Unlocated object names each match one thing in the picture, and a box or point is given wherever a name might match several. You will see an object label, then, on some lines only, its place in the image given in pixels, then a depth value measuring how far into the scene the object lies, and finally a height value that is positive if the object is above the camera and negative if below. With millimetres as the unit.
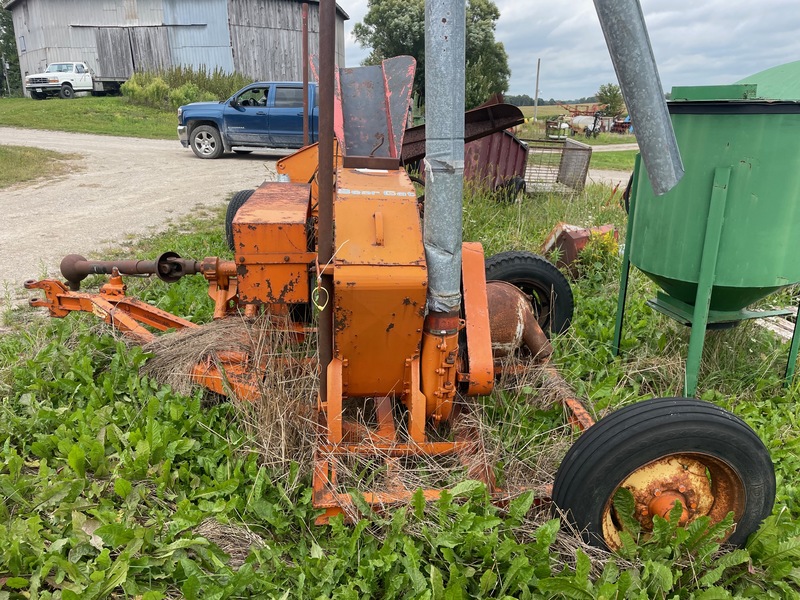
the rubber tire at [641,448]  2125 -1144
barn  25000 +4107
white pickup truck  25109 +2037
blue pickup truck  13273 +197
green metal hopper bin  2980 -375
